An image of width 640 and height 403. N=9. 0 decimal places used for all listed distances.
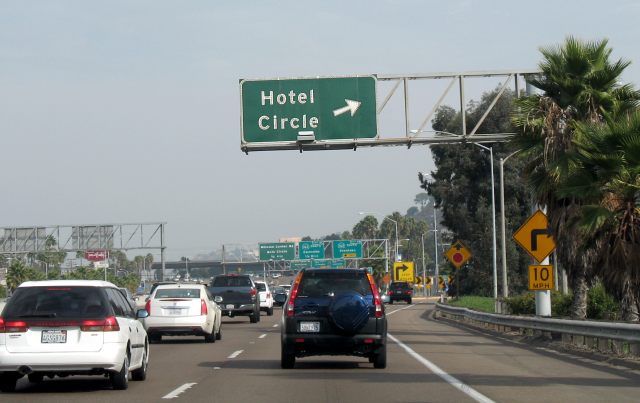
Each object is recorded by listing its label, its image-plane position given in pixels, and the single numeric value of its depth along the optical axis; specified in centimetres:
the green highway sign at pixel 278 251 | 10131
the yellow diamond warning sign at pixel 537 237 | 3069
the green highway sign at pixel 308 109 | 3481
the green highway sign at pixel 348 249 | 10231
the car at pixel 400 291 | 8188
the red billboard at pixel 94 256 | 12627
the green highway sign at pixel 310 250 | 10038
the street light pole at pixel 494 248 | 5197
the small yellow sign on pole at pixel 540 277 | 3050
